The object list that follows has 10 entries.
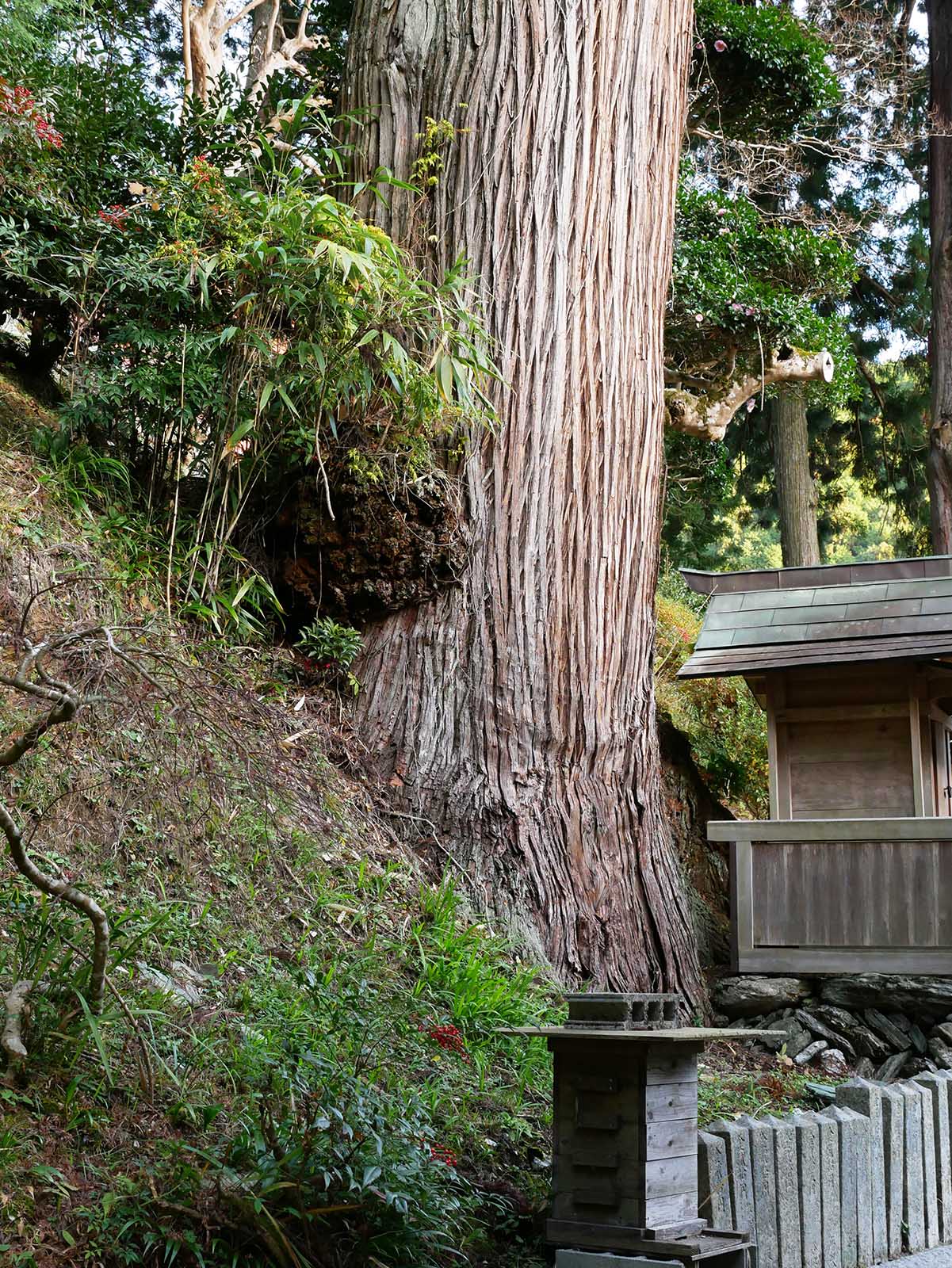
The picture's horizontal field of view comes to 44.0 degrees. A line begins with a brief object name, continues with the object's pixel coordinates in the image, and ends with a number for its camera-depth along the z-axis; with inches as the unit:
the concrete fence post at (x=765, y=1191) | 149.2
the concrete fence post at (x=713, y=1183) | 142.0
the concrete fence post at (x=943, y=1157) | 181.9
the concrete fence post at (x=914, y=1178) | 174.1
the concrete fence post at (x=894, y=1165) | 171.2
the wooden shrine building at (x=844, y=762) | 307.3
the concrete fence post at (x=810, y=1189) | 153.3
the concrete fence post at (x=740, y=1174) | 146.4
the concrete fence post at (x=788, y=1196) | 150.5
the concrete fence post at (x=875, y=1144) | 167.0
